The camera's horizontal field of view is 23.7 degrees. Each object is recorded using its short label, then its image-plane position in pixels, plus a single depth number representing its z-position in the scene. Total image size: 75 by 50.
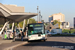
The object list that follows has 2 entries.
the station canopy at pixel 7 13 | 27.64
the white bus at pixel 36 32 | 26.39
